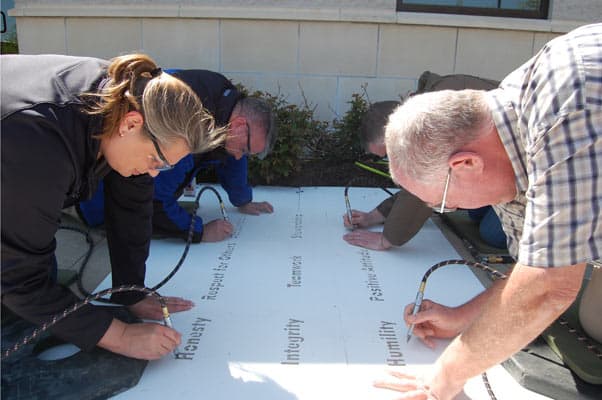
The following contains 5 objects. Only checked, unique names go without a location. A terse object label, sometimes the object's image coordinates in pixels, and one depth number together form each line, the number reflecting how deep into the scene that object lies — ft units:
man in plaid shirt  3.46
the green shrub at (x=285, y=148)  12.87
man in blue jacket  8.63
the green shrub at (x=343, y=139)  14.33
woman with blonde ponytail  4.01
